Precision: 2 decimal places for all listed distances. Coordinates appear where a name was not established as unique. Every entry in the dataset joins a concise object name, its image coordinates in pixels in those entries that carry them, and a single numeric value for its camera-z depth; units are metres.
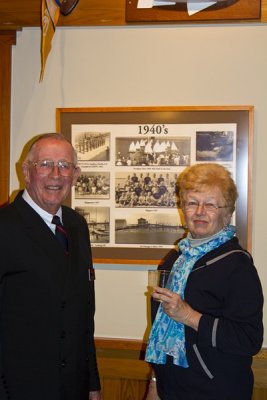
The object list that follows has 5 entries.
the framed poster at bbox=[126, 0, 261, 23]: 2.45
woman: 1.61
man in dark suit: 1.67
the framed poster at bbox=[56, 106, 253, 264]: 2.49
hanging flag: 2.40
